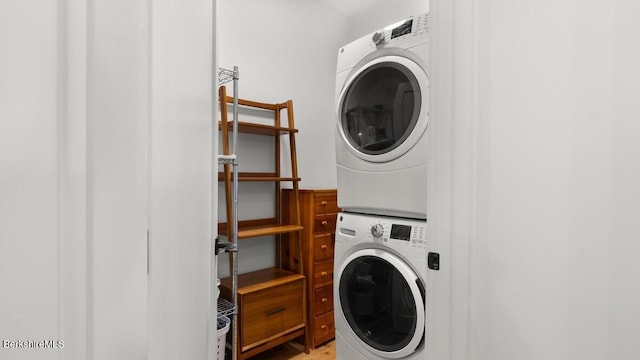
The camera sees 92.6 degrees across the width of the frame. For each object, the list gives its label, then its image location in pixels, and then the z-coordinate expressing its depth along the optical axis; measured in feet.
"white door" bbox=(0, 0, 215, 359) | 0.82
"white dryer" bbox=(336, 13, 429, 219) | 4.48
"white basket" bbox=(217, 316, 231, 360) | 4.83
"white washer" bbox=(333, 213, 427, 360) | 4.26
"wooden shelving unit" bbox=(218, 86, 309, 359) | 5.89
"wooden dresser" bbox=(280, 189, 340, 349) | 7.00
